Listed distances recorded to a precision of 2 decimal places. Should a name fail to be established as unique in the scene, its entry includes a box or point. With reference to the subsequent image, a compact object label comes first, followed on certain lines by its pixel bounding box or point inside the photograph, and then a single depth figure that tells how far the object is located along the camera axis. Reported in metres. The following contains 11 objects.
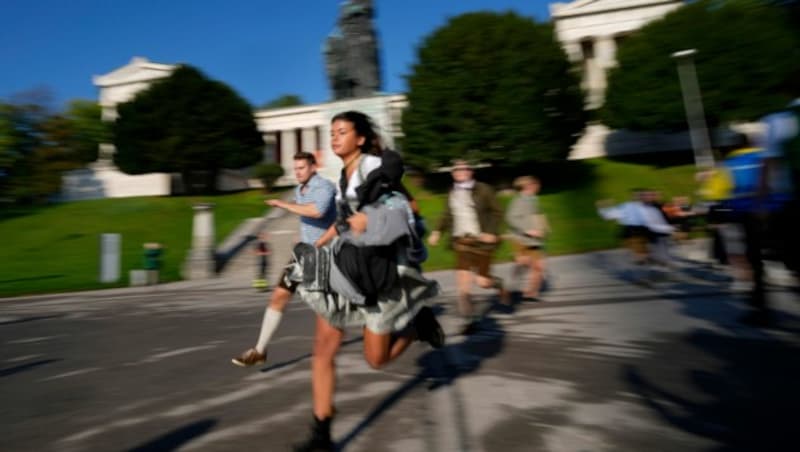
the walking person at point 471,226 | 6.43
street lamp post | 32.39
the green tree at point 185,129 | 40.91
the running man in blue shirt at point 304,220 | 4.45
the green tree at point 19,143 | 50.09
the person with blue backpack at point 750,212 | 4.25
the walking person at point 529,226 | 8.06
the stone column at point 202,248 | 16.62
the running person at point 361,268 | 3.02
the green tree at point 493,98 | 31.14
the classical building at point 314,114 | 45.44
